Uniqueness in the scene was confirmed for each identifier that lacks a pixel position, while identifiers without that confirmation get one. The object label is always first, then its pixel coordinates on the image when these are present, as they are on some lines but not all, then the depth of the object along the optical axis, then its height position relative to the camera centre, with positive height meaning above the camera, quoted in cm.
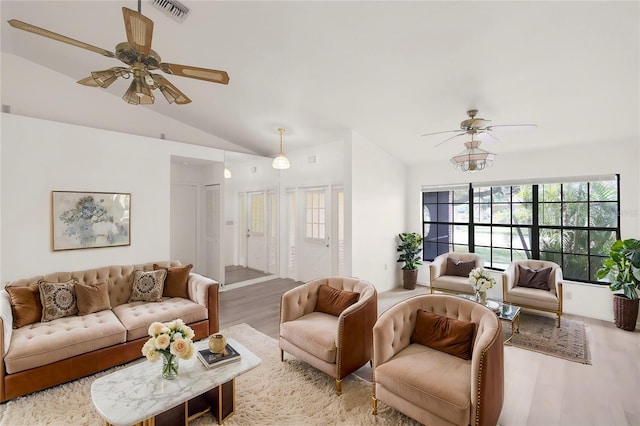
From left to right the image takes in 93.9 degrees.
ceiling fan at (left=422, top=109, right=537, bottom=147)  346 +103
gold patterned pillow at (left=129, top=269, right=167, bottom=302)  371 -94
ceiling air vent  266 +186
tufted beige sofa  250 -116
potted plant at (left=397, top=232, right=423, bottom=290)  585 -90
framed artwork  382 -11
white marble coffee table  186 -122
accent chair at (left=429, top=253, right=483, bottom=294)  489 -105
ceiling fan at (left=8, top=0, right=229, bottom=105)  171 +99
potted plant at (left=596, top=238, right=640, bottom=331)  382 -85
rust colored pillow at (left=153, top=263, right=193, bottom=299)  388 -93
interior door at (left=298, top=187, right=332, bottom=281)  600 -49
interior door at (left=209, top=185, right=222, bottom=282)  601 -43
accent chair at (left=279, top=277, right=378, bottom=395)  263 -112
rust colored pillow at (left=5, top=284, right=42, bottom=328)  292 -93
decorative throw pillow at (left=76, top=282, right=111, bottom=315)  323 -96
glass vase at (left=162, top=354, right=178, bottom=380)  214 -113
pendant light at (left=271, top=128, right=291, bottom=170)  514 +85
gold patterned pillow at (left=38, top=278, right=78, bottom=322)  305 -93
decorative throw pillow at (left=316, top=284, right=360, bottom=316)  315 -94
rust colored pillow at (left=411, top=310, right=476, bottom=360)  238 -101
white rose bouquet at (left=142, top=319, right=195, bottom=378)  207 -93
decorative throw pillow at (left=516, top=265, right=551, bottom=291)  443 -98
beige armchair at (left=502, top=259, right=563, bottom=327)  407 -112
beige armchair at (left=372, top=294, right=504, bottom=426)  190 -115
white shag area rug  228 -158
